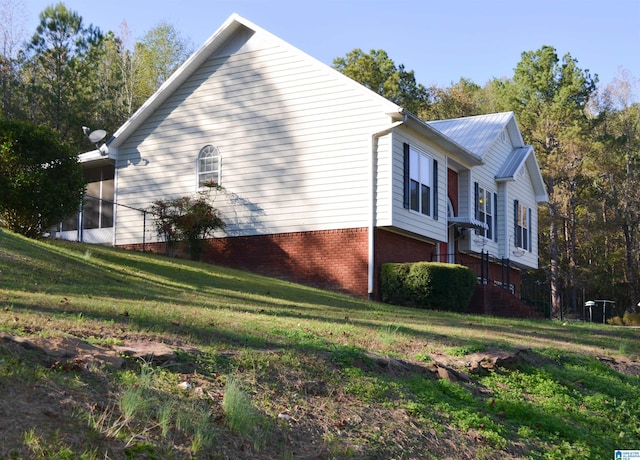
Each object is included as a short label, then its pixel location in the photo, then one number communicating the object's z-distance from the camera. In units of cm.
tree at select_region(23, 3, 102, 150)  3625
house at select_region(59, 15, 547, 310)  2161
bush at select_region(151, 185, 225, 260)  2262
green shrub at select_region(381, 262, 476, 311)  2058
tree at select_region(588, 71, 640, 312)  4285
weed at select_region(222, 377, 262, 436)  629
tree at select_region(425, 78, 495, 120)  4912
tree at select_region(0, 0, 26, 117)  3647
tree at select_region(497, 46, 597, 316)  4100
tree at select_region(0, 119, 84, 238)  1717
